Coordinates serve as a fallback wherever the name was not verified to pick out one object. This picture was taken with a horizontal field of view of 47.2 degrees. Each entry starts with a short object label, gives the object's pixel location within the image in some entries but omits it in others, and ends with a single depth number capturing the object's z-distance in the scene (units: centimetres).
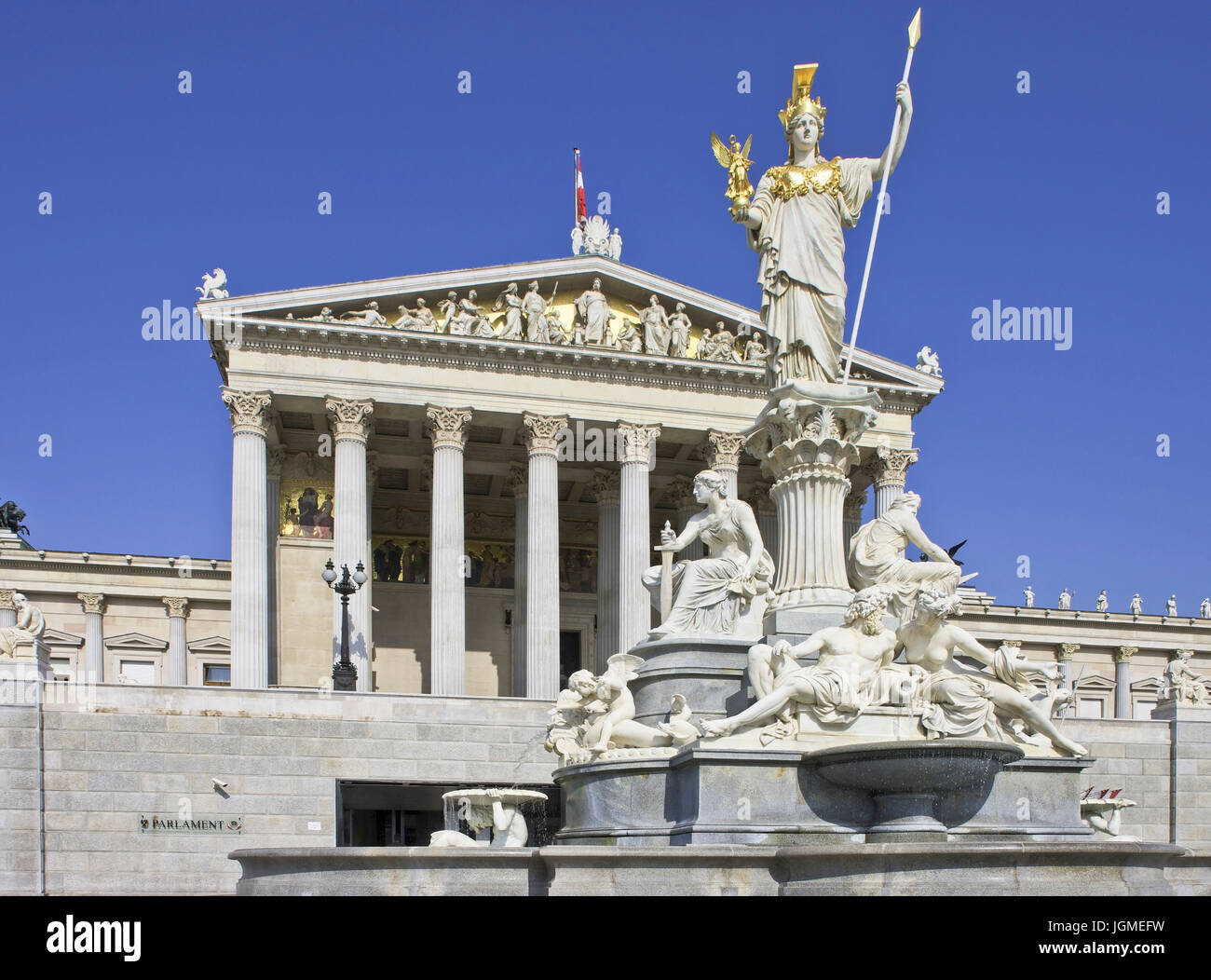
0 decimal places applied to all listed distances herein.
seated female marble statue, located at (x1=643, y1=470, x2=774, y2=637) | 1494
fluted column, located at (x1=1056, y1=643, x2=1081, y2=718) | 6512
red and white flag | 4978
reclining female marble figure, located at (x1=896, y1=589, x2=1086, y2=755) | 1239
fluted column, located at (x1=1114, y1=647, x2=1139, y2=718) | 6494
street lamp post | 3409
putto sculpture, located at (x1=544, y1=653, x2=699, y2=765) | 1309
